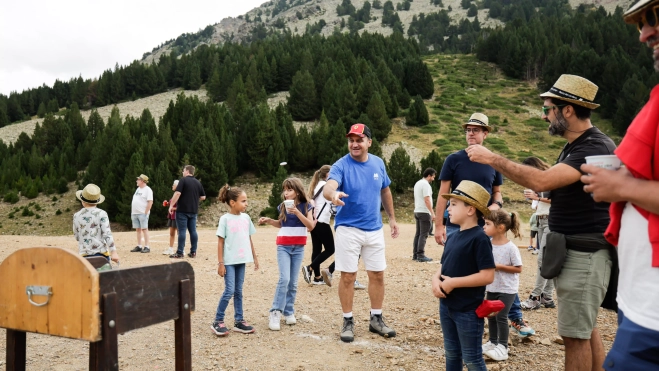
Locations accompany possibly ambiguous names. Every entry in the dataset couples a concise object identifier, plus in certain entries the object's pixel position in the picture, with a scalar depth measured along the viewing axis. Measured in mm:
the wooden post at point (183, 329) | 3234
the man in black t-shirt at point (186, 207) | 11750
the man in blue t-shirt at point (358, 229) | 5613
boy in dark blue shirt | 3613
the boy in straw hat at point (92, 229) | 6148
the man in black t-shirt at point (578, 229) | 3393
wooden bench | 2631
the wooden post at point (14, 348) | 3092
